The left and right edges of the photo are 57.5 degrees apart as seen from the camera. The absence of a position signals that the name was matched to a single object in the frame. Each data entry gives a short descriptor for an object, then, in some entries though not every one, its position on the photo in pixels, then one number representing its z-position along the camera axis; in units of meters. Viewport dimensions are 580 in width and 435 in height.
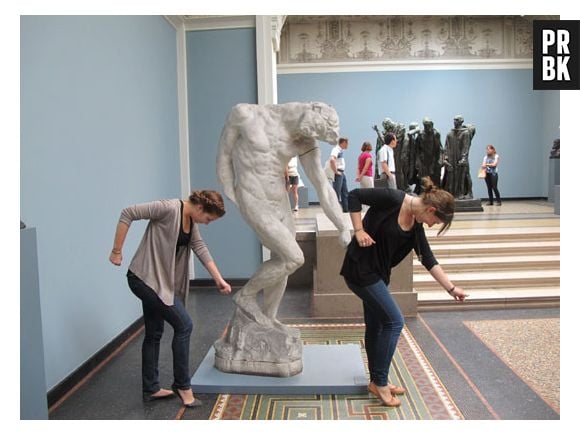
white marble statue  3.76
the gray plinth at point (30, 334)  2.51
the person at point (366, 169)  8.43
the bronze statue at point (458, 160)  11.65
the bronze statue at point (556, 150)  13.15
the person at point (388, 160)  8.98
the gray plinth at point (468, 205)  11.55
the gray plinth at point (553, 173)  13.30
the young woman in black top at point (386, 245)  3.14
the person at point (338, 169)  10.07
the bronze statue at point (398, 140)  12.25
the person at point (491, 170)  12.70
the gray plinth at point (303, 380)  3.71
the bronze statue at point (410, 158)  12.14
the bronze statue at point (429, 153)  11.77
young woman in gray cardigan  3.32
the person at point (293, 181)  10.43
